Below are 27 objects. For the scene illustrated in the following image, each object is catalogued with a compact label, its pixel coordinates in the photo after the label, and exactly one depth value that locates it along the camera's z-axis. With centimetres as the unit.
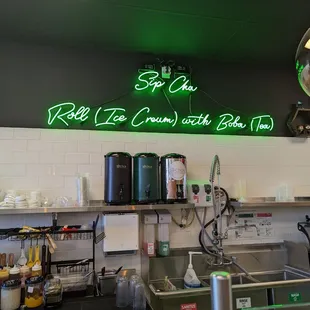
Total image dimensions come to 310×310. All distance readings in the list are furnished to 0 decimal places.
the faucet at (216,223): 257
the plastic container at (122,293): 199
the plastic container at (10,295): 187
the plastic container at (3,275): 201
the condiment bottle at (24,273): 204
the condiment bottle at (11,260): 224
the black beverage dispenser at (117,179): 230
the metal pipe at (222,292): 75
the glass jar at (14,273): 206
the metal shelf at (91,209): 214
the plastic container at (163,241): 258
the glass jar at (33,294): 192
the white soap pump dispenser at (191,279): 244
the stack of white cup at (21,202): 220
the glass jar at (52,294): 194
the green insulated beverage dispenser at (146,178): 235
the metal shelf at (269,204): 266
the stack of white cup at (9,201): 218
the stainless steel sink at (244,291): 208
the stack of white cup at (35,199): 228
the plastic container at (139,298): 197
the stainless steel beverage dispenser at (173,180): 242
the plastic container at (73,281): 221
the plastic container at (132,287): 206
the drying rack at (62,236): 220
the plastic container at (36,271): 212
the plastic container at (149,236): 256
